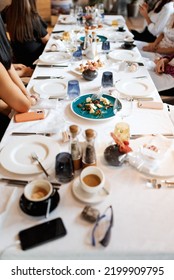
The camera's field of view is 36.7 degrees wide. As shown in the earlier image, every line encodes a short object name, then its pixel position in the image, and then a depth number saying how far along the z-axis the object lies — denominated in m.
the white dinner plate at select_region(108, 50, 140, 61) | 2.01
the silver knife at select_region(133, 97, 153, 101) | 1.45
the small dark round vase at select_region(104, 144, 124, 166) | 1.00
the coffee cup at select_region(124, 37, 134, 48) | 2.23
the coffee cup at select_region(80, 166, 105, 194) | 0.84
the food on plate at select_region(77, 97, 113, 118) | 1.30
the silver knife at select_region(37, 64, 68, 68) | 1.89
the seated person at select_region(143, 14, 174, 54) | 2.56
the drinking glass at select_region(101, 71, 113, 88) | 1.56
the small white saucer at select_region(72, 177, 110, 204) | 0.85
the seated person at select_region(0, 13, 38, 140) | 1.23
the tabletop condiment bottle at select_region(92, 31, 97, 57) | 2.02
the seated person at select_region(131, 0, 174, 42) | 2.72
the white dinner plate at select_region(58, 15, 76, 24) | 2.99
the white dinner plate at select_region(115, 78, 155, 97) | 1.50
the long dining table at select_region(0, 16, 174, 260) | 0.73
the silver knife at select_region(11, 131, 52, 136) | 1.17
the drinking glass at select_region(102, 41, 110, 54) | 2.15
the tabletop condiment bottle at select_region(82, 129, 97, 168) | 0.96
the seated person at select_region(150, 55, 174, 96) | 2.17
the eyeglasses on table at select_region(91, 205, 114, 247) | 0.73
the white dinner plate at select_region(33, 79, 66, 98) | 1.49
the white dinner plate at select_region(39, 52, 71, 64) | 1.93
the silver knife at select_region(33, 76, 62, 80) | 1.69
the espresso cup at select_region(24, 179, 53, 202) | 0.83
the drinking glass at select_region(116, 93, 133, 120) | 1.32
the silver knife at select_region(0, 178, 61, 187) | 0.92
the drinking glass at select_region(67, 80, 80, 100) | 1.47
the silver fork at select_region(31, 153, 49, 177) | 0.95
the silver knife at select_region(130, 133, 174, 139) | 1.15
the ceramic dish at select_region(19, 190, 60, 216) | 0.80
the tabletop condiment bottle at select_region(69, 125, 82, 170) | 0.97
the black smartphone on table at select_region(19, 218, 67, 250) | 0.73
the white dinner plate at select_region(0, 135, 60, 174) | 0.97
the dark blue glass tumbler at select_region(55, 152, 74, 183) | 0.93
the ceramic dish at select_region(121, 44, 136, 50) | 2.23
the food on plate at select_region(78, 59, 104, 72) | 1.79
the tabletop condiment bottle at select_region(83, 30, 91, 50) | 2.17
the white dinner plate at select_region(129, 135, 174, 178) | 0.96
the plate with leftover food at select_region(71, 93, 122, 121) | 1.28
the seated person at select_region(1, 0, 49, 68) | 2.29
